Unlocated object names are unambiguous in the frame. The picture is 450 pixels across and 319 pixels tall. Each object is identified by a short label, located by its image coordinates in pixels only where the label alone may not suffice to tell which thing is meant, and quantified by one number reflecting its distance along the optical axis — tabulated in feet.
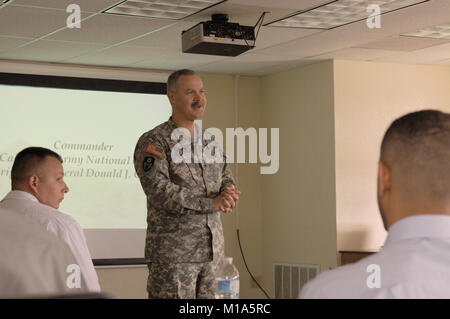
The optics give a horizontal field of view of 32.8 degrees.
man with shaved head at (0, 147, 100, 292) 9.66
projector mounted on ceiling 15.83
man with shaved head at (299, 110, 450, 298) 3.66
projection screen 21.43
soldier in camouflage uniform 10.14
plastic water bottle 7.52
